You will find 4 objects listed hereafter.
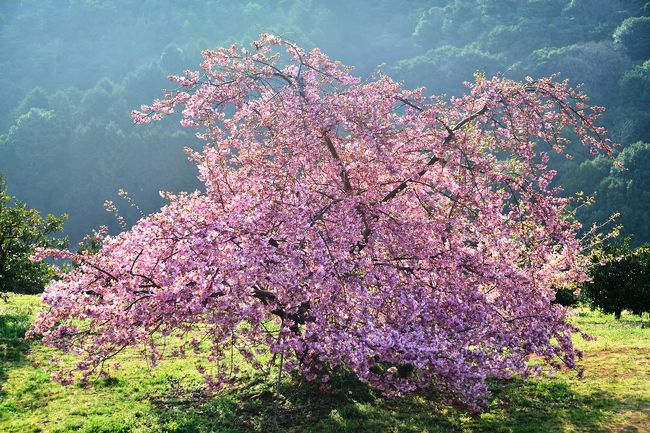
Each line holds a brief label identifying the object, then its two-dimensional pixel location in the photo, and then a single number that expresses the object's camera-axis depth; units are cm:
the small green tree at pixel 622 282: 2153
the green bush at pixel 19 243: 1650
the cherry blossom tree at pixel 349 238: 825
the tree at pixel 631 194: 7038
